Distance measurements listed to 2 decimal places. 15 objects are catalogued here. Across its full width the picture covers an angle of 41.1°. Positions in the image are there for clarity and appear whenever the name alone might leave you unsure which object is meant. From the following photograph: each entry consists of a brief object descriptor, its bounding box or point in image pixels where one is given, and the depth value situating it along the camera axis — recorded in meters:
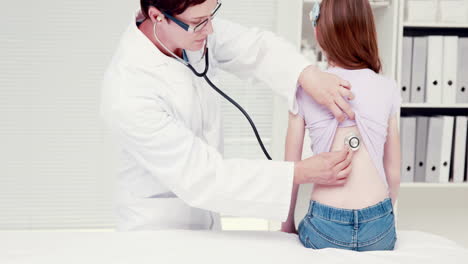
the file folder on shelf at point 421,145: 2.75
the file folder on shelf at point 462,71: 2.74
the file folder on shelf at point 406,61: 2.71
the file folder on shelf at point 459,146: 2.75
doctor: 1.32
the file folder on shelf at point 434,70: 2.70
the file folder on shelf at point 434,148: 2.73
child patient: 1.42
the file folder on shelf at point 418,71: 2.71
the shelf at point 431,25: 2.71
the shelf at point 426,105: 2.71
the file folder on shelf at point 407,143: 2.74
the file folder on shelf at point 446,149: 2.75
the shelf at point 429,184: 2.75
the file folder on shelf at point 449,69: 2.71
